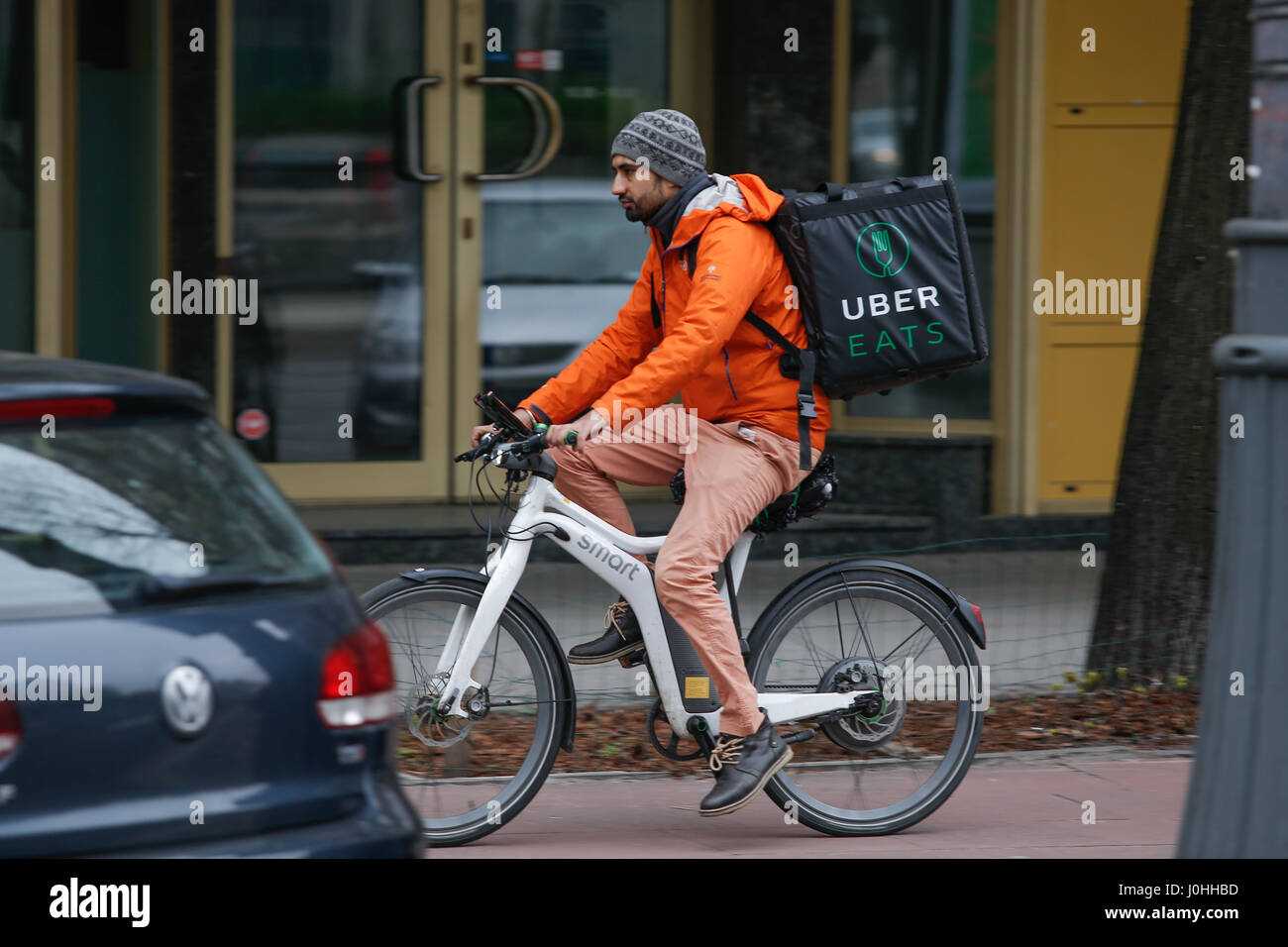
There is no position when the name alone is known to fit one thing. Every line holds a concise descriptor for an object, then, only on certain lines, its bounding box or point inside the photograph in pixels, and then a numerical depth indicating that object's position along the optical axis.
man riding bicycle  9.82
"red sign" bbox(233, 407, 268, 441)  19.05
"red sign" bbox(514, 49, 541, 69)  19.45
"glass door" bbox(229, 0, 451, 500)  19.05
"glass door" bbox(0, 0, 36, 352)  18.22
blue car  6.14
